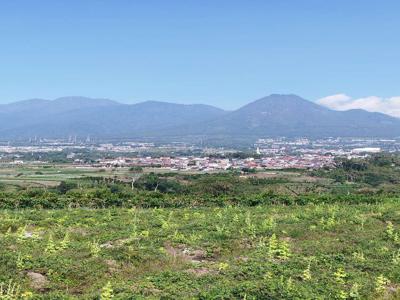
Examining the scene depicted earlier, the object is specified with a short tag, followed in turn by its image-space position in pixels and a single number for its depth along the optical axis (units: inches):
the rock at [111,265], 448.6
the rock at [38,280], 400.1
